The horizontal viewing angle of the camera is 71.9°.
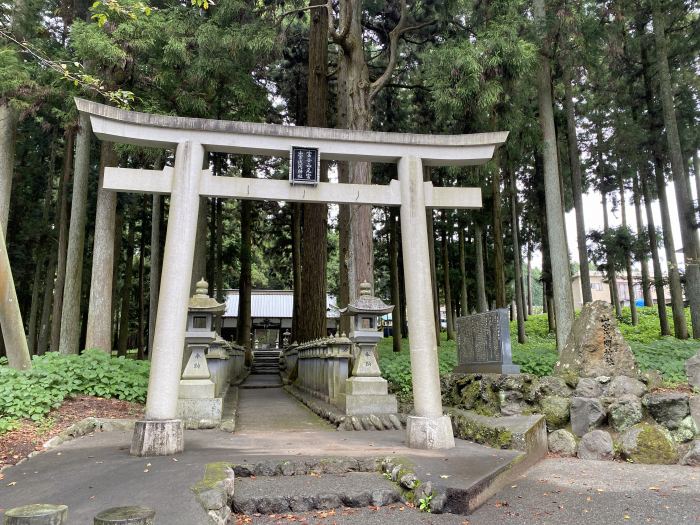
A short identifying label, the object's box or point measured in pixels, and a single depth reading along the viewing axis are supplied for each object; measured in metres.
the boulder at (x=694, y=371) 7.51
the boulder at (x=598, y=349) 7.60
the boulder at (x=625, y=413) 6.42
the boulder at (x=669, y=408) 6.21
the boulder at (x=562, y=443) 6.46
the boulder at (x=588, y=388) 7.25
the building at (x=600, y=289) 44.88
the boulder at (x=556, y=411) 6.94
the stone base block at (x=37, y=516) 2.09
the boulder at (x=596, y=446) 6.16
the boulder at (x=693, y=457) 5.76
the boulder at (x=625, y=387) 7.17
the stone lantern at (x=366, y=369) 8.31
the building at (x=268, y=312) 31.78
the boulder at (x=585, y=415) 6.61
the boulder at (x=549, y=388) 7.26
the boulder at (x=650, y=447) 5.87
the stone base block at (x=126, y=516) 2.17
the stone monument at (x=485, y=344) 7.60
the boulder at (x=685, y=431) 6.11
